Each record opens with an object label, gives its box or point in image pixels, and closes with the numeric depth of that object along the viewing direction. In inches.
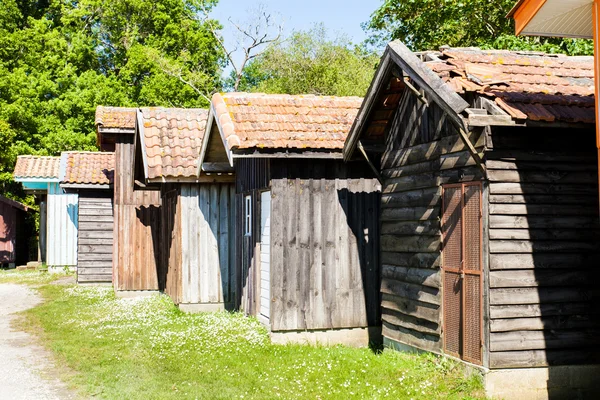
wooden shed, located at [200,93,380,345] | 496.4
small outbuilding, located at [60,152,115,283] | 929.5
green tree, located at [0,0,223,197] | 1509.6
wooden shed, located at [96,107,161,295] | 792.9
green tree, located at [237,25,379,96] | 1625.2
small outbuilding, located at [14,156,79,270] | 1139.3
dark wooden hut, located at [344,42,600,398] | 344.5
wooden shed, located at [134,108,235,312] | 633.0
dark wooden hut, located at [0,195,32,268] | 1300.4
